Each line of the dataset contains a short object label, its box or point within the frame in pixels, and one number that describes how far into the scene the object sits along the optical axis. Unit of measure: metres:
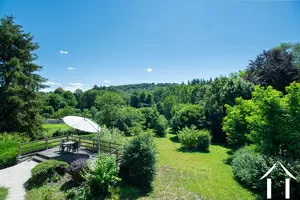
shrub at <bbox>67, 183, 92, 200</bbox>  5.66
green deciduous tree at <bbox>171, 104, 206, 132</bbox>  20.58
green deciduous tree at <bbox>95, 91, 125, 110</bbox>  27.32
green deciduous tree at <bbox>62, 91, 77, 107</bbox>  60.84
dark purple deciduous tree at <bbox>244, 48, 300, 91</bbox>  16.05
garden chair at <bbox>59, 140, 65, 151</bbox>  10.84
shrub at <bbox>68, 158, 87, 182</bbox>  6.66
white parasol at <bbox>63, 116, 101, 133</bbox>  8.77
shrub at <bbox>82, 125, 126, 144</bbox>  12.47
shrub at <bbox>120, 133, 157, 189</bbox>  7.04
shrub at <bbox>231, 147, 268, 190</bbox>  5.97
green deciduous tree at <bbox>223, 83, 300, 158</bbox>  6.33
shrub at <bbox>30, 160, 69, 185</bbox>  7.04
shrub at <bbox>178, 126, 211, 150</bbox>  14.96
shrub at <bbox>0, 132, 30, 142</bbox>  10.96
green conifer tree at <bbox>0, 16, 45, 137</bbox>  13.70
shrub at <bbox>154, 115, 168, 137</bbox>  24.39
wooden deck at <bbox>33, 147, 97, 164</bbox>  9.48
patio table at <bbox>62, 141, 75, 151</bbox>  10.38
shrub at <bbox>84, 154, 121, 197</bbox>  6.08
